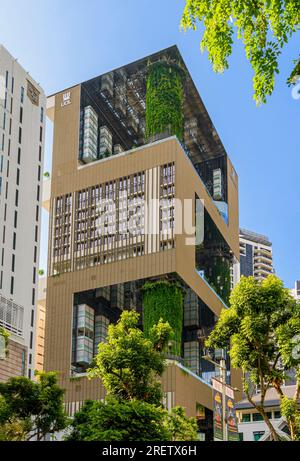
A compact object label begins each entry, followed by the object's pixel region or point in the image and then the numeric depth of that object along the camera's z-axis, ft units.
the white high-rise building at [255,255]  579.48
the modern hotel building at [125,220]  264.52
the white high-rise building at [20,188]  269.23
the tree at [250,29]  46.73
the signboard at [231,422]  95.76
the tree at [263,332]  102.06
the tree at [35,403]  142.92
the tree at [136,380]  92.68
